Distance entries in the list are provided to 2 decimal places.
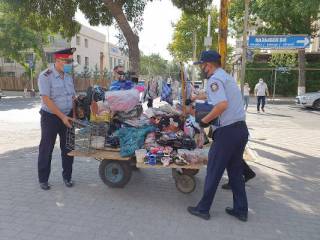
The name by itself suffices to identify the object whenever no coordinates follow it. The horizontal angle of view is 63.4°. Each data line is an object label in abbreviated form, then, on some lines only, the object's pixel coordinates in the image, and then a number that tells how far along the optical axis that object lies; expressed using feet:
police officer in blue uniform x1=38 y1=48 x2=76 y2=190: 11.46
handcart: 11.67
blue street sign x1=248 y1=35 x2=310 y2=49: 33.14
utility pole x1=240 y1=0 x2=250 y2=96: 20.03
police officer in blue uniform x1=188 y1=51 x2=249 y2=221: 9.22
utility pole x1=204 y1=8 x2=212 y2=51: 30.04
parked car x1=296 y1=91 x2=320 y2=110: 43.42
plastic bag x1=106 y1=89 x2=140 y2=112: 12.38
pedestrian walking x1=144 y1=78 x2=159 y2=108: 16.01
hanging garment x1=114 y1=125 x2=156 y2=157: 11.53
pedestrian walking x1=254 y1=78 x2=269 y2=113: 38.84
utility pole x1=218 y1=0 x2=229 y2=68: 17.72
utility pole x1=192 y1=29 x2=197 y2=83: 83.63
